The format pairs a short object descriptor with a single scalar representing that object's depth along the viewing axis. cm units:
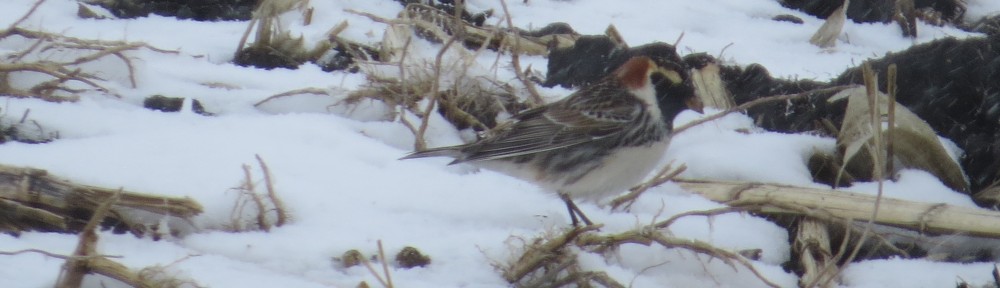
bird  914
